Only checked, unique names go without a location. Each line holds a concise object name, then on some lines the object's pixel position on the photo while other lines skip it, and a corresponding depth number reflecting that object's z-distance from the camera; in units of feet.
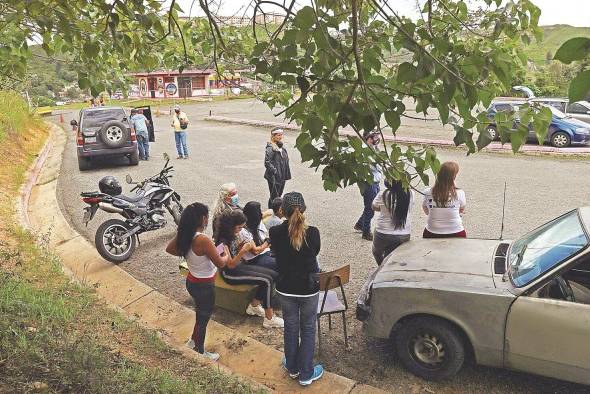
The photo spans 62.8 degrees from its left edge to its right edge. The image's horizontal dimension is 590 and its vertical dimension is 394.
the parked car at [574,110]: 57.57
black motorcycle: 22.40
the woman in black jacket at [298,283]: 12.62
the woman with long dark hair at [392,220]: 17.52
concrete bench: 16.99
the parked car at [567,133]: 50.03
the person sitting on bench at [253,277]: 16.39
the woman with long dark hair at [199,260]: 14.24
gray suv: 43.78
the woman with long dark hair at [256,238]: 17.21
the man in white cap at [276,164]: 26.18
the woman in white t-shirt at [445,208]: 16.99
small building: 164.45
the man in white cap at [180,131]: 47.06
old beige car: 12.04
